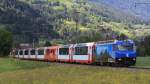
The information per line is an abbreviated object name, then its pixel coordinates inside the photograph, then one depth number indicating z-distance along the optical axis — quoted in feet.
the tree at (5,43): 583.17
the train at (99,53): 195.31
